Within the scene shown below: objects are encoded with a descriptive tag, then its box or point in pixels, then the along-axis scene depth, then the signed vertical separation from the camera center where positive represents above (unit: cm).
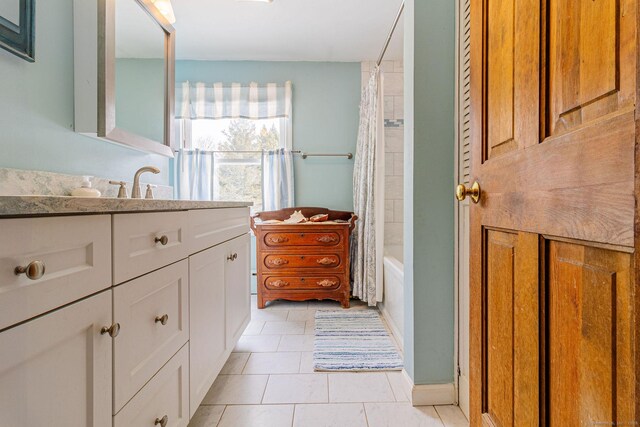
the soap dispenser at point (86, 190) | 125 +9
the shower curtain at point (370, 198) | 263 +12
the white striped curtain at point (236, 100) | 319 +113
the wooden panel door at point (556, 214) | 43 +0
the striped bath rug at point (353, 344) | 180 -86
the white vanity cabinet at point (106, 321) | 51 -25
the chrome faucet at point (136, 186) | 154 +13
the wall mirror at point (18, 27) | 98 +59
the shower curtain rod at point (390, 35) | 214 +134
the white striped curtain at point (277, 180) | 319 +32
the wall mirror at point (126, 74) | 133 +68
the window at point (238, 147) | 323 +67
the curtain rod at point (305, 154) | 321 +59
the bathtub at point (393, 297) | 209 -61
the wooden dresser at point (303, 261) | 280 -43
